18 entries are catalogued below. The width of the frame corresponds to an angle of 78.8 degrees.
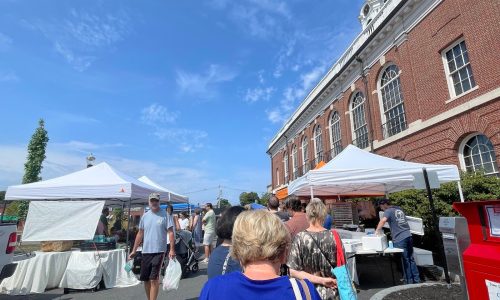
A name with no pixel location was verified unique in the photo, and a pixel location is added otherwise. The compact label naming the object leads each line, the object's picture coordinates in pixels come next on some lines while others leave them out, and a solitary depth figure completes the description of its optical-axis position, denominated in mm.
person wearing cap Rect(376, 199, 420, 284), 6645
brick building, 11039
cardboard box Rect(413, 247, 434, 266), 7043
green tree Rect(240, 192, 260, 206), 70544
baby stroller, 8441
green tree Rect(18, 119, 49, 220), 26578
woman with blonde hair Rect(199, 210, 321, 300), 1395
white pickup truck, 5266
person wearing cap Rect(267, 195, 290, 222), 6197
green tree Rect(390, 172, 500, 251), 8516
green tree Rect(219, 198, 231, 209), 79012
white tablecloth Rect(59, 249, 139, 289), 6848
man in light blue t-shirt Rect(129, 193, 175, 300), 5027
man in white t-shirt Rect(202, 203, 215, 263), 9984
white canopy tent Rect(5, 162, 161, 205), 8125
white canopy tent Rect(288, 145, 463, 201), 6949
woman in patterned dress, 2834
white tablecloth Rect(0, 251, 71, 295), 6461
